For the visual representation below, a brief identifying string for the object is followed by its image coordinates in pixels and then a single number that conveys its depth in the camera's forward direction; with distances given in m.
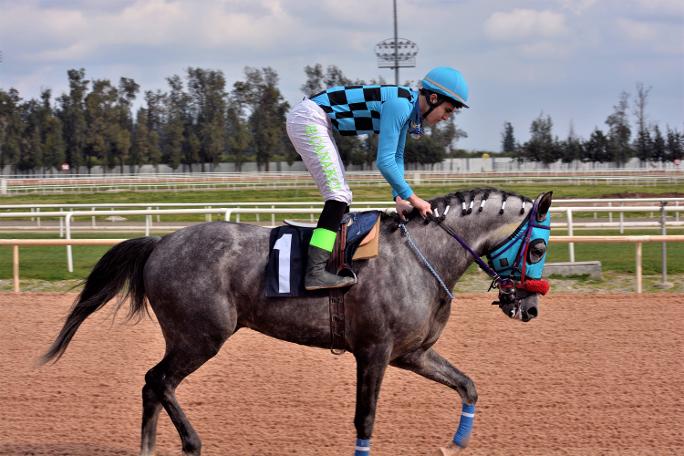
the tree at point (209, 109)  56.84
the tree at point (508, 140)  83.31
